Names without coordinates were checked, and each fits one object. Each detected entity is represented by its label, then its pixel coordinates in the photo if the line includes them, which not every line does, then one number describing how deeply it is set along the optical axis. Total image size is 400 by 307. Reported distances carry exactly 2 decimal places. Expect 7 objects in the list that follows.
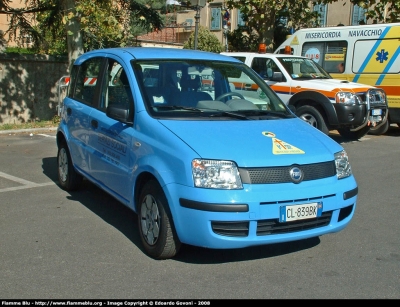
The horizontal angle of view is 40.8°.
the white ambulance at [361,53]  12.44
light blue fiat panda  4.15
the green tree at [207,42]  31.01
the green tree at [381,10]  17.69
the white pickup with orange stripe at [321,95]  10.75
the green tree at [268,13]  18.03
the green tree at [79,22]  12.03
